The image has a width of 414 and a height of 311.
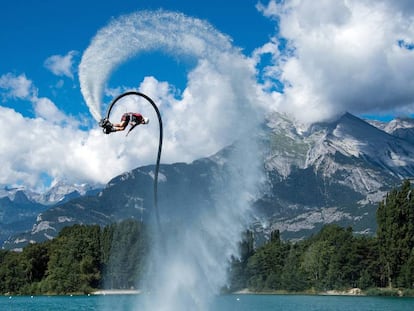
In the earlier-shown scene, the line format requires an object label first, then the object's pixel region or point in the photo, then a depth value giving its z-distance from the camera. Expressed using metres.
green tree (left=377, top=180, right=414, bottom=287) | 131.50
